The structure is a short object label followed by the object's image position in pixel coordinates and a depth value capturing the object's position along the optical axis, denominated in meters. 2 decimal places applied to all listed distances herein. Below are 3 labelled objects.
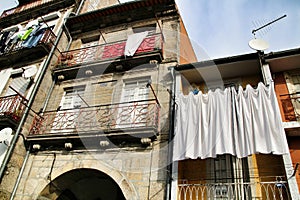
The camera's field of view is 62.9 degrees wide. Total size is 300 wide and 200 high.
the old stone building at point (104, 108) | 7.34
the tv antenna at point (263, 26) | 8.83
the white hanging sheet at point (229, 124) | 6.08
